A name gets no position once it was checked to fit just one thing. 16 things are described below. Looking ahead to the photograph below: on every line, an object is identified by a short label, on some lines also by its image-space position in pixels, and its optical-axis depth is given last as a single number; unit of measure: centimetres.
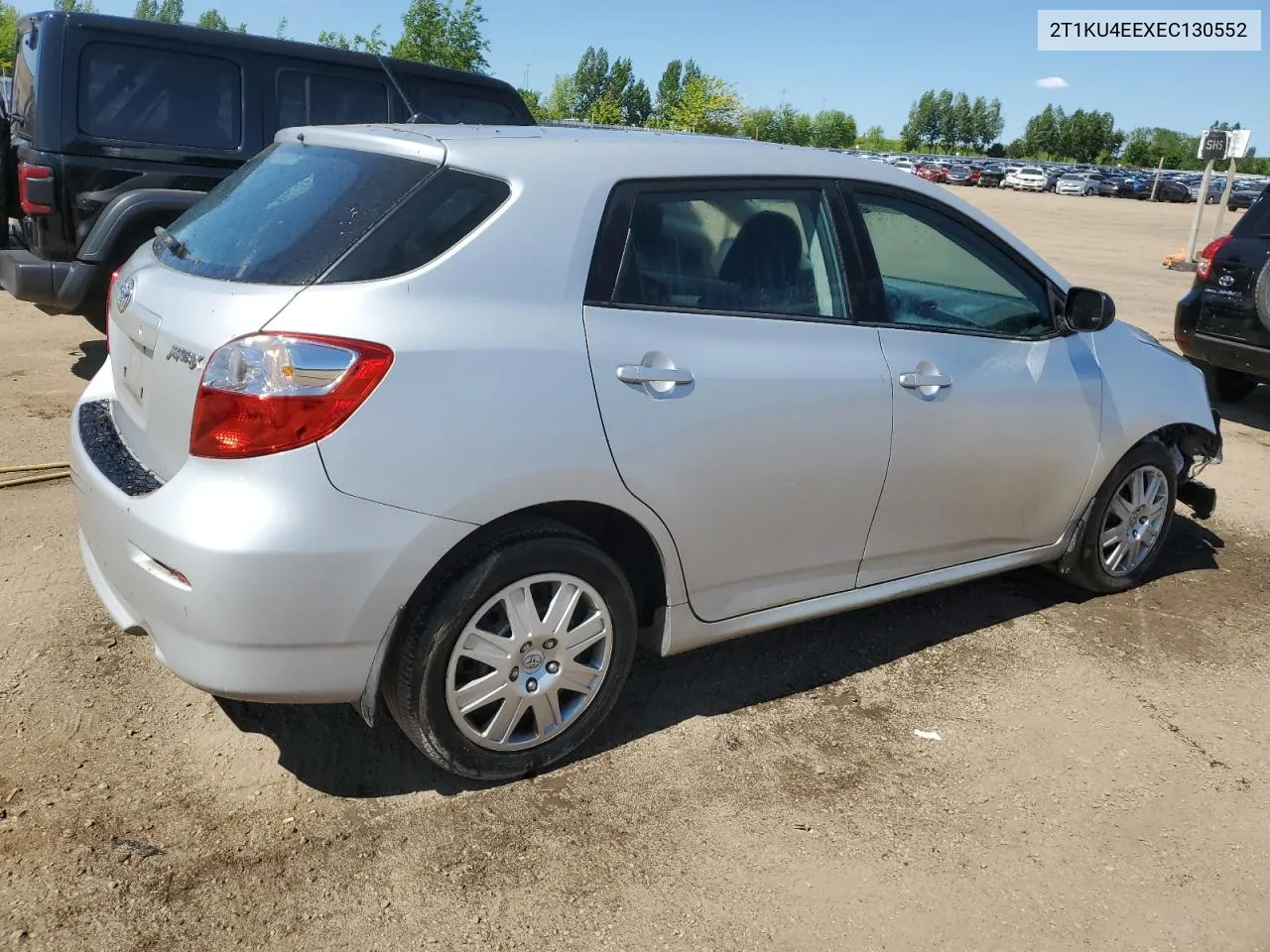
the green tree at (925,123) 15588
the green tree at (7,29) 5073
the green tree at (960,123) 15388
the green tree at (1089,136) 13162
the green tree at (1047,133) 13525
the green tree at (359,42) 2628
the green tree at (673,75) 10550
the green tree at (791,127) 9575
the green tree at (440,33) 2509
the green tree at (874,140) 14600
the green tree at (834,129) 12181
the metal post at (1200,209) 1968
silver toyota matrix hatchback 252
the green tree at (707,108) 3700
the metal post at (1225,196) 1872
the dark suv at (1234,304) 735
